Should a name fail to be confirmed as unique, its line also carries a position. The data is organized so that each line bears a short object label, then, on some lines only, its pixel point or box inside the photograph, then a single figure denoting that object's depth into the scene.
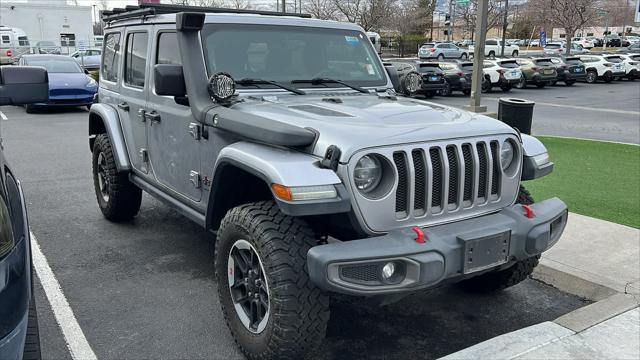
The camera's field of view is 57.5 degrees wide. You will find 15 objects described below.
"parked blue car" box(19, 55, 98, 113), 15.86
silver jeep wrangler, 2.96
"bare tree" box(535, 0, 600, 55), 39.84
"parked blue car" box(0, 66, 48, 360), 2.09
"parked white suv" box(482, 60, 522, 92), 25.42
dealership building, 37.75
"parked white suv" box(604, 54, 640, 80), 32.03
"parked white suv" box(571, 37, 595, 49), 66.11
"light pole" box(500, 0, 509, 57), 47.83
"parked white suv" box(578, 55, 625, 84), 31.52
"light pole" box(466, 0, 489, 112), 14.34
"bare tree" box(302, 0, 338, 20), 41.71
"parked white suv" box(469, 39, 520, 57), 53.90
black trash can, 9.23
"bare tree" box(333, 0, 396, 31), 39.25
